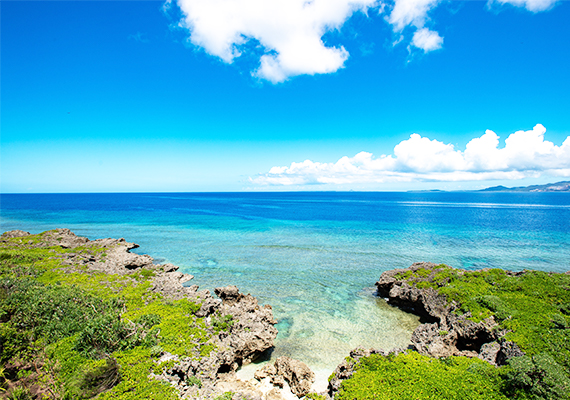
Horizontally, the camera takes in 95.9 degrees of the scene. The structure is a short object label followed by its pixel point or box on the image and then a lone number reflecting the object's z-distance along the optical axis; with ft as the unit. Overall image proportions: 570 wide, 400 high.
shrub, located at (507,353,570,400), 34.30
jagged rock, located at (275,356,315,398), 48.47
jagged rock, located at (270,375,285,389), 50.00
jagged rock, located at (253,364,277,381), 52.75
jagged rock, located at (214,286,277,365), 57.47
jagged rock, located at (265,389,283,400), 46.44
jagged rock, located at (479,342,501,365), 49.47
